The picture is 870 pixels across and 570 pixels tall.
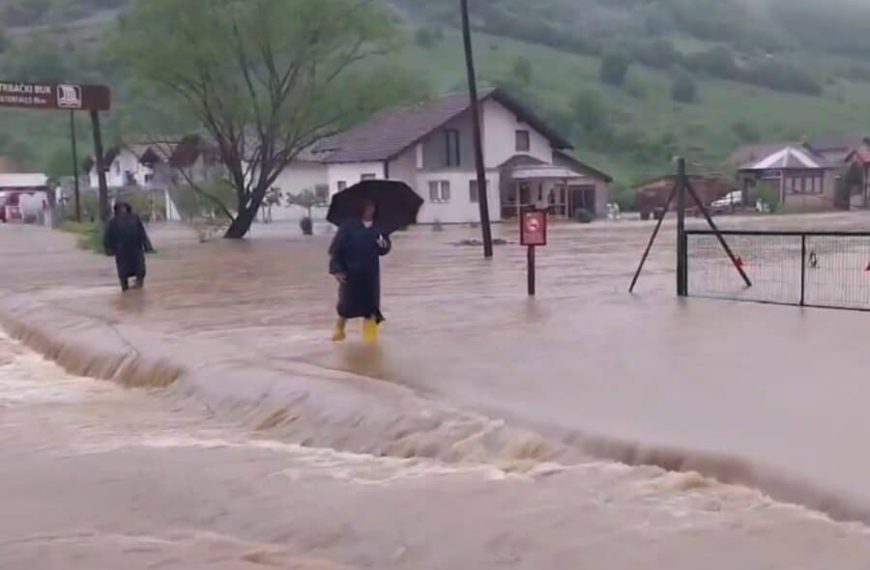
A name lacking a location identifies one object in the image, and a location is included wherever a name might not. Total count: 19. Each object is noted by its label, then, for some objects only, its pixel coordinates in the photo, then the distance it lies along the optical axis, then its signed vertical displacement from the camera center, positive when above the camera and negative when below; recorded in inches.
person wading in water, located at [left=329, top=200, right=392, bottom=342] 570.9 -42.8
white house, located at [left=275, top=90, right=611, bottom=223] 2491.4 -12.2
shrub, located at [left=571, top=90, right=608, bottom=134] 4399.6 +106.2
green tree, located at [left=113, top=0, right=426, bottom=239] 1877.5 +119.2
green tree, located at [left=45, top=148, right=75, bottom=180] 4026.6 -3.5
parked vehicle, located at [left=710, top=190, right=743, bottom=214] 2667.3 -111.6
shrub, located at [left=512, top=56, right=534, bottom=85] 5000.2 +282.1
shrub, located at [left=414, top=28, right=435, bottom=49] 5590.6 +454.0
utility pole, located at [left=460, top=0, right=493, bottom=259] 1317.7 +29.6
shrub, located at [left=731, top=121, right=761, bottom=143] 4728.8 +43.4
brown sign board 1535.4 +73.5
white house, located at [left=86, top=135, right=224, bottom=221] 2048.5 -11.8
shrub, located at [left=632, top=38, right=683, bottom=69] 6250.0 +416.5
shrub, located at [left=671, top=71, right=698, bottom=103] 5526.6 +220.2
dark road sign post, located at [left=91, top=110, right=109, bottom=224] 1542.8 -3.6
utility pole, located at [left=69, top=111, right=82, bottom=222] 2500.7 -26.0
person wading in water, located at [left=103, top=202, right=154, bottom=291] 911.7 -51.6
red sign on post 762.8 -41.6
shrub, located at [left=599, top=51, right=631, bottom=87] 5590.6 +308.0
